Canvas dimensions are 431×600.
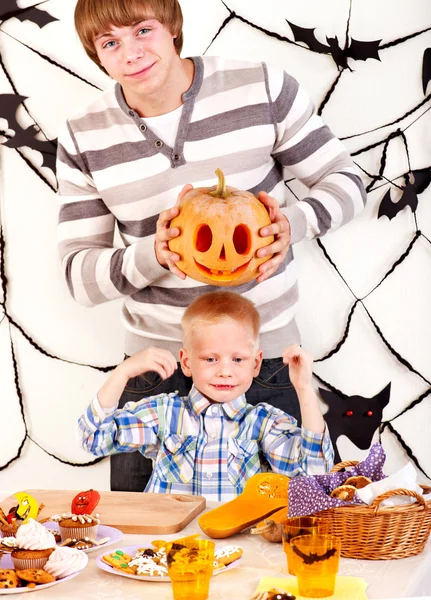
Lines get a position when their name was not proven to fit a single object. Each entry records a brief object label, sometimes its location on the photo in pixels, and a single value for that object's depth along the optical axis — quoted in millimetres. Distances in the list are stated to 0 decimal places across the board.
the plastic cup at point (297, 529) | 2162
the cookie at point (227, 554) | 2219
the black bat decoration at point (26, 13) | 3438
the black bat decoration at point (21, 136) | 3478
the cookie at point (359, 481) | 2344
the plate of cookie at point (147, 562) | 2190
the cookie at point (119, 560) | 2209
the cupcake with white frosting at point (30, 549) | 2190
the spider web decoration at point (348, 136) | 3246
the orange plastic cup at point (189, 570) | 2100
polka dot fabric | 2259
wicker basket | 2244
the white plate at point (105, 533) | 2330
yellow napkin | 2111
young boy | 2675
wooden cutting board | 2417
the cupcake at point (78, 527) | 2325
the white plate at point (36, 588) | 2148
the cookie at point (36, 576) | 2164
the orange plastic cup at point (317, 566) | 2115
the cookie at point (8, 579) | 2156
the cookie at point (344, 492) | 2293
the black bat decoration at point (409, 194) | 3248
